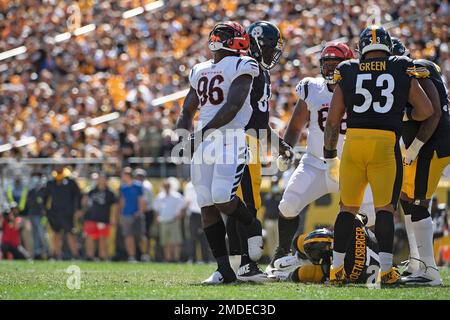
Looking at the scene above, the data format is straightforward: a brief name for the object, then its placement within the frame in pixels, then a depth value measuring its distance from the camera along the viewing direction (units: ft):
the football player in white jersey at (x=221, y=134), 25.98
